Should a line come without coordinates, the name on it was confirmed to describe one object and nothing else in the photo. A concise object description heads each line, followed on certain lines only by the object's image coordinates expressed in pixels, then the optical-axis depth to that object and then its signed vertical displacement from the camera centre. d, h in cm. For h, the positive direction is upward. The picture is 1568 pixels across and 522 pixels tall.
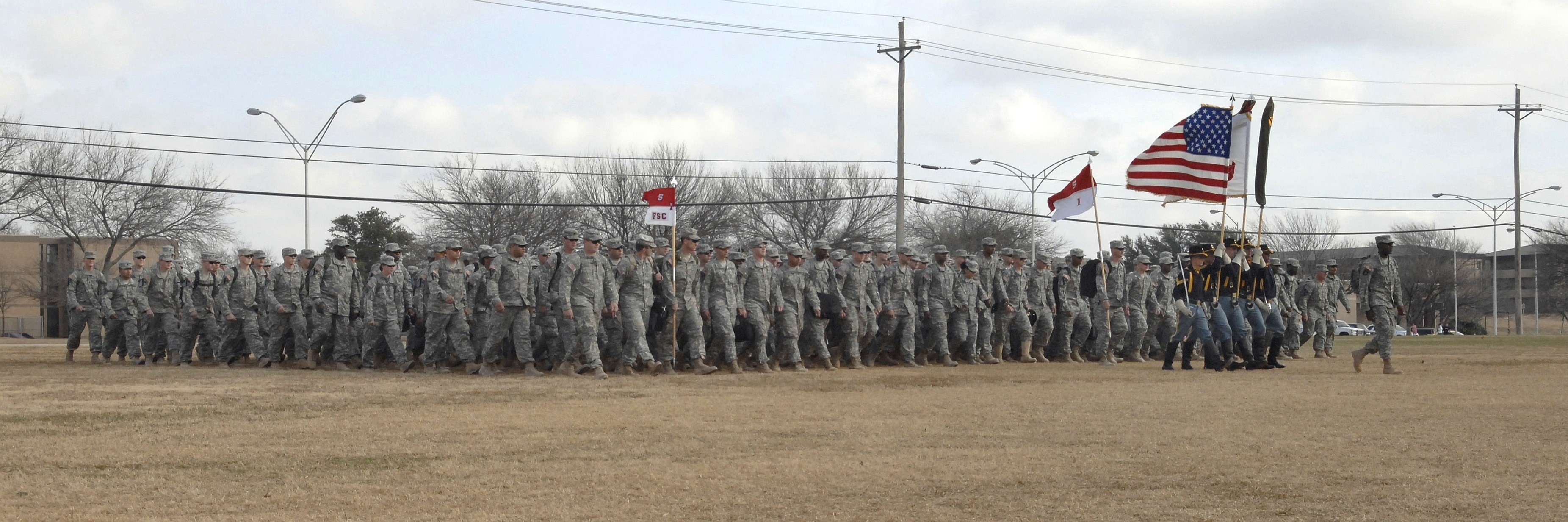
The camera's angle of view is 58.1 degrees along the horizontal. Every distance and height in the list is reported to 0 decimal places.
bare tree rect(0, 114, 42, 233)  4853 +347
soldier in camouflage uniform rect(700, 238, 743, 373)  1750 -20
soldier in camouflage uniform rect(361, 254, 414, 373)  1808 -27
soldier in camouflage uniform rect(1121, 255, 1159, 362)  2158 -28
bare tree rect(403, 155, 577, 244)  5819 +294
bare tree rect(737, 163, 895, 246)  6266 +305
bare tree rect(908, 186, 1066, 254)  7200 +284
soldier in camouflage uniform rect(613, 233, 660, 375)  1683 -15
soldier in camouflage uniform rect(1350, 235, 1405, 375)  1728 -15
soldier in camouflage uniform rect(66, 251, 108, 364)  2173 -15
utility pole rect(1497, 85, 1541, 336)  5506 +54
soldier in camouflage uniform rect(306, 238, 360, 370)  1886 -21
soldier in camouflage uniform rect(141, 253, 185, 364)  2103 -22
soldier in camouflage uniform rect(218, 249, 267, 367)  1997 -35
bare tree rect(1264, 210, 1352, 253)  9238 +268
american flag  1886 +166
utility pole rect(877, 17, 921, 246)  4000 +660
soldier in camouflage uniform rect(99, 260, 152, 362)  2119 -28
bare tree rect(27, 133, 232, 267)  5325 +288
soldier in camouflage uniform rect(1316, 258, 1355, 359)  2534 -34
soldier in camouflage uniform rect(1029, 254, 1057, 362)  2120 -25
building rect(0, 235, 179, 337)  6338 +30
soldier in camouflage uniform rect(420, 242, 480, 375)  1747 -27
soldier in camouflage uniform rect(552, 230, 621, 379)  1625 -13
